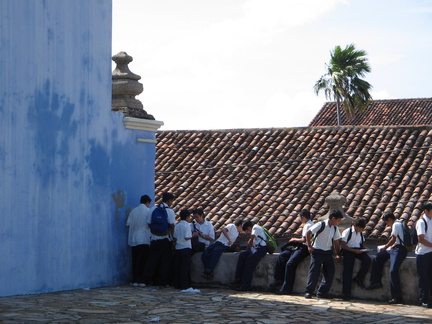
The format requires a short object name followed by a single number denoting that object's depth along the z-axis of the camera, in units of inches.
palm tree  1648.6
